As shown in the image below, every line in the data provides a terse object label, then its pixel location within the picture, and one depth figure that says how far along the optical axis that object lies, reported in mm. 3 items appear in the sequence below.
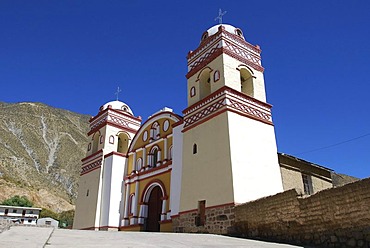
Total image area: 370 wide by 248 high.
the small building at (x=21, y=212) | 44062
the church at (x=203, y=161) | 12359
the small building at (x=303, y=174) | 14555
